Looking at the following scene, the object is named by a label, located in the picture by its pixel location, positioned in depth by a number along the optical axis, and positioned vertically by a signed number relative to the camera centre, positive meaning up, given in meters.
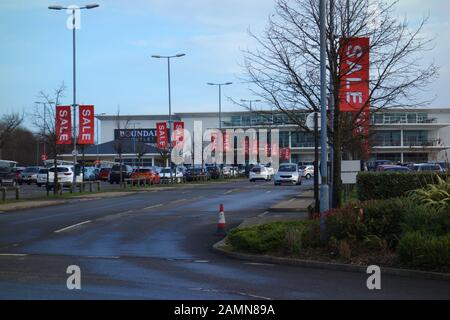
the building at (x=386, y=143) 99.50 +2.41
